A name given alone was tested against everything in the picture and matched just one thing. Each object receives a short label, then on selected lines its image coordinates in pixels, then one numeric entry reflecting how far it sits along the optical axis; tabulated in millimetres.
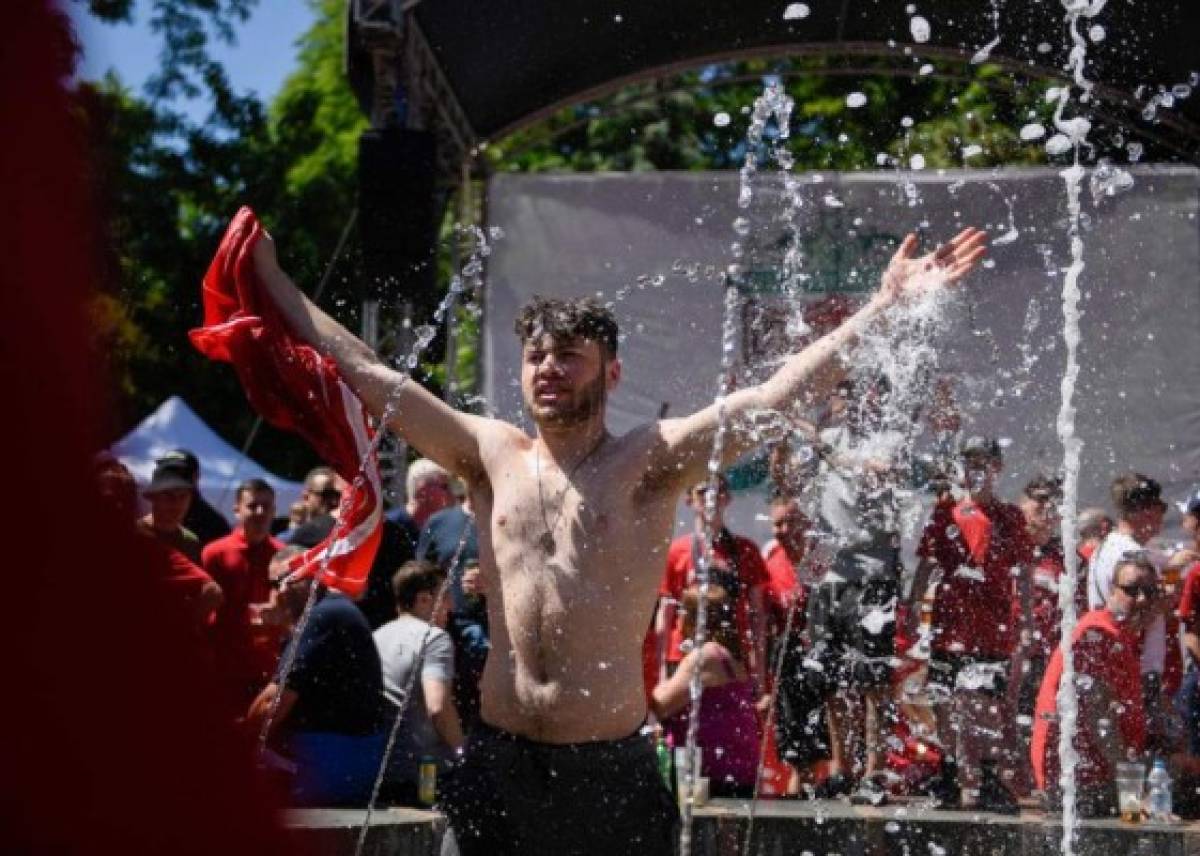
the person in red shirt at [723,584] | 7703
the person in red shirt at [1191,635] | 8125
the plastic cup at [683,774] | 6727
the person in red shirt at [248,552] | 7508
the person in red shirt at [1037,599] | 8039
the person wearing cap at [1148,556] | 8047
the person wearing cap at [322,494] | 8445
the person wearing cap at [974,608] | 7672
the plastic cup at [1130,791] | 6945
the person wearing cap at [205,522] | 8828
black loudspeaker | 9719
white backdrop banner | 10516
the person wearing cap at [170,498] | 7129
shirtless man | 3992
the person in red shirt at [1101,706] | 7207
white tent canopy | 14945
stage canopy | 9984
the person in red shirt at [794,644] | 7809
